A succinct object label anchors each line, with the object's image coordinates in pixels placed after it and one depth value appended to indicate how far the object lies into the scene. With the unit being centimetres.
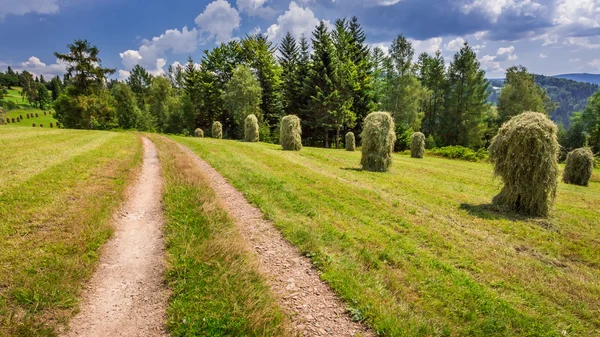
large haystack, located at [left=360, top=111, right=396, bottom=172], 1527
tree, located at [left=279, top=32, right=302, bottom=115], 4281
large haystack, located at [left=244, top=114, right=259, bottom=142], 3198
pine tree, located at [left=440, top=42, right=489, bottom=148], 4391
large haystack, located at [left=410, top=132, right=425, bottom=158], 2755
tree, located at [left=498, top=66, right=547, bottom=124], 4397
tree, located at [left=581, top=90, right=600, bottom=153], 4472
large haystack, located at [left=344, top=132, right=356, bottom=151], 3029
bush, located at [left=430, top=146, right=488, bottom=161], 2978
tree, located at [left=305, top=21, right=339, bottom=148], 3675
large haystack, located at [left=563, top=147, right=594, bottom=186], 1675
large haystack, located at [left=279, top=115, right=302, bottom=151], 2380
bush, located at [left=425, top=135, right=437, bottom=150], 4088
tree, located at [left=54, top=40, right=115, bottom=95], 4091
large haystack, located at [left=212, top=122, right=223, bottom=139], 3747
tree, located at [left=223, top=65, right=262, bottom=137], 4034
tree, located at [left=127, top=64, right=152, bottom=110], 7675
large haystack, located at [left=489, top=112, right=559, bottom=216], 832
